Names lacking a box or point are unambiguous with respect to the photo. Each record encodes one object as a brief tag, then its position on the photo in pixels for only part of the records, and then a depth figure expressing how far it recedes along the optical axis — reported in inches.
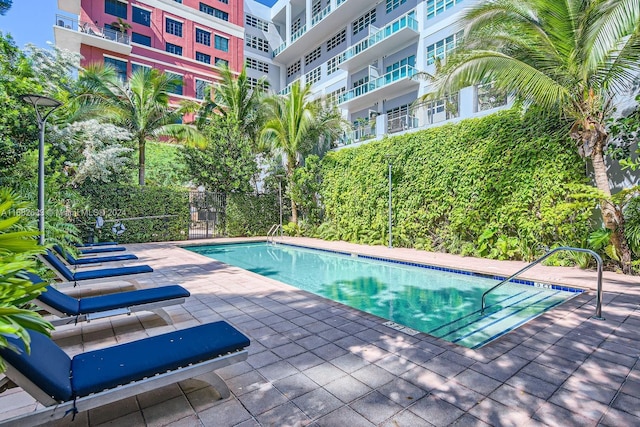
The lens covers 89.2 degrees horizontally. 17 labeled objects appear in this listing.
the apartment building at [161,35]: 1005.2
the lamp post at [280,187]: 666.2
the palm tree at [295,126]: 624.1
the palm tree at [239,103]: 687.7
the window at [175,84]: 628.2
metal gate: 648.4
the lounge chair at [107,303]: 139.3
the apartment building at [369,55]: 637.9
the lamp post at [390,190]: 496.1
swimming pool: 208.4
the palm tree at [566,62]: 269.1
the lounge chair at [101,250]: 333.4
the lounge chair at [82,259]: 246.8
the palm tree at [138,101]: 569.0
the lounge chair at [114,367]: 78.1
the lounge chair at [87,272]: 190.9
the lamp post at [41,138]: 232.5
